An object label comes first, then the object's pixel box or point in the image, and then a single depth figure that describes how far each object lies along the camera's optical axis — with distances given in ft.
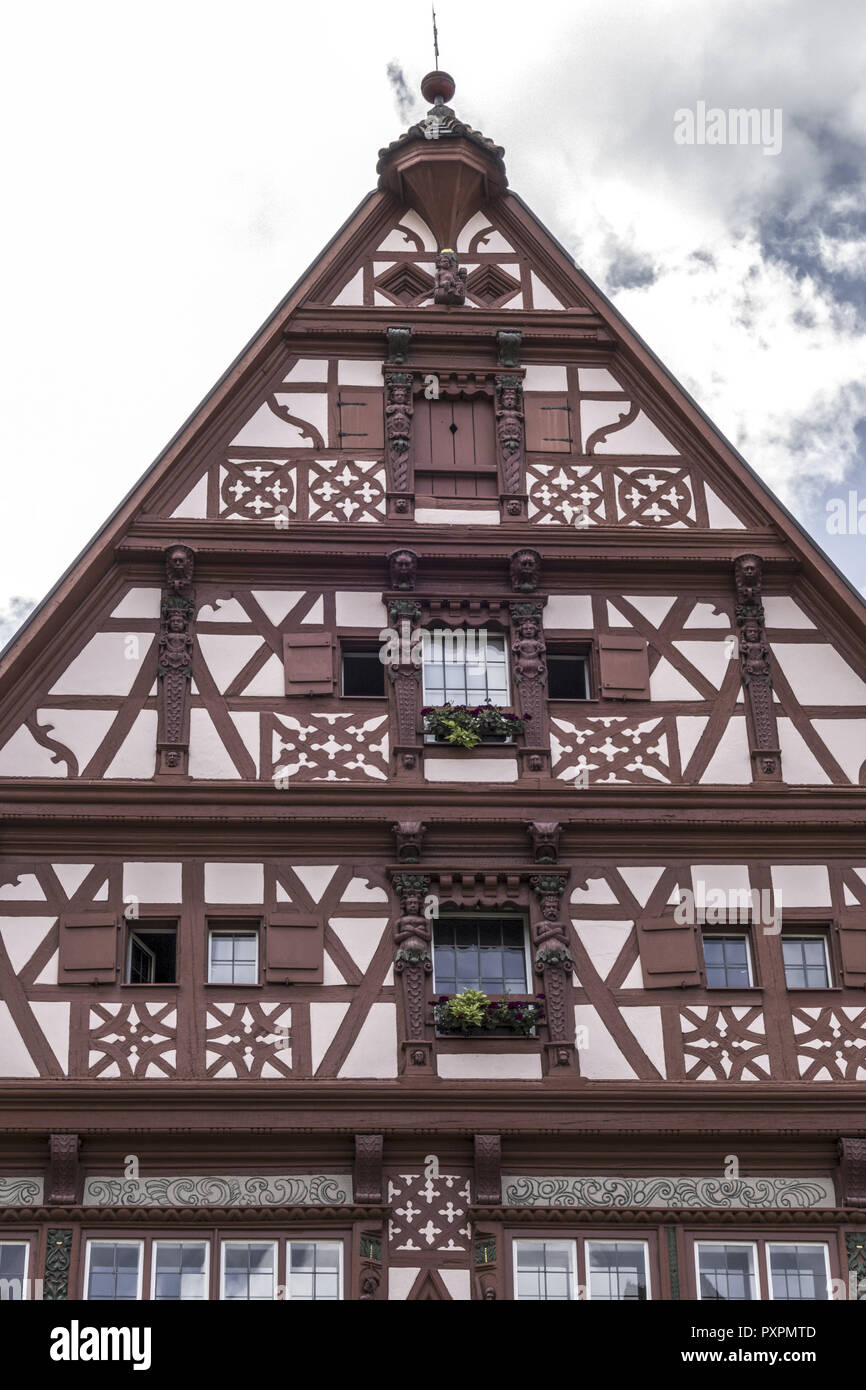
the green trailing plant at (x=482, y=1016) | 86.48
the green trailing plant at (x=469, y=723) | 92.53
